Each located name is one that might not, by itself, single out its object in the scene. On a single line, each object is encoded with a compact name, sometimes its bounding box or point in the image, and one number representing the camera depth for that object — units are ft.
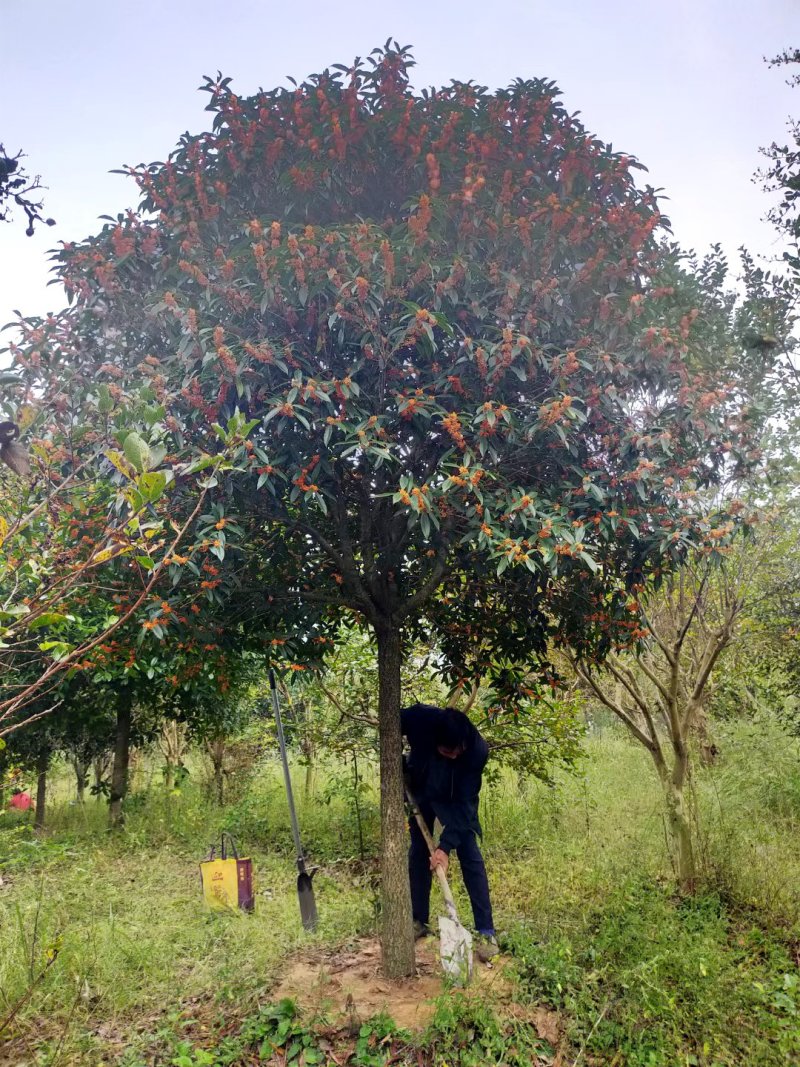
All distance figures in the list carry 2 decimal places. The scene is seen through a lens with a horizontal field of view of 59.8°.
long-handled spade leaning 16.01
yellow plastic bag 17.69
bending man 14.30
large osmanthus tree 10.78
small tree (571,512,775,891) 17.08
